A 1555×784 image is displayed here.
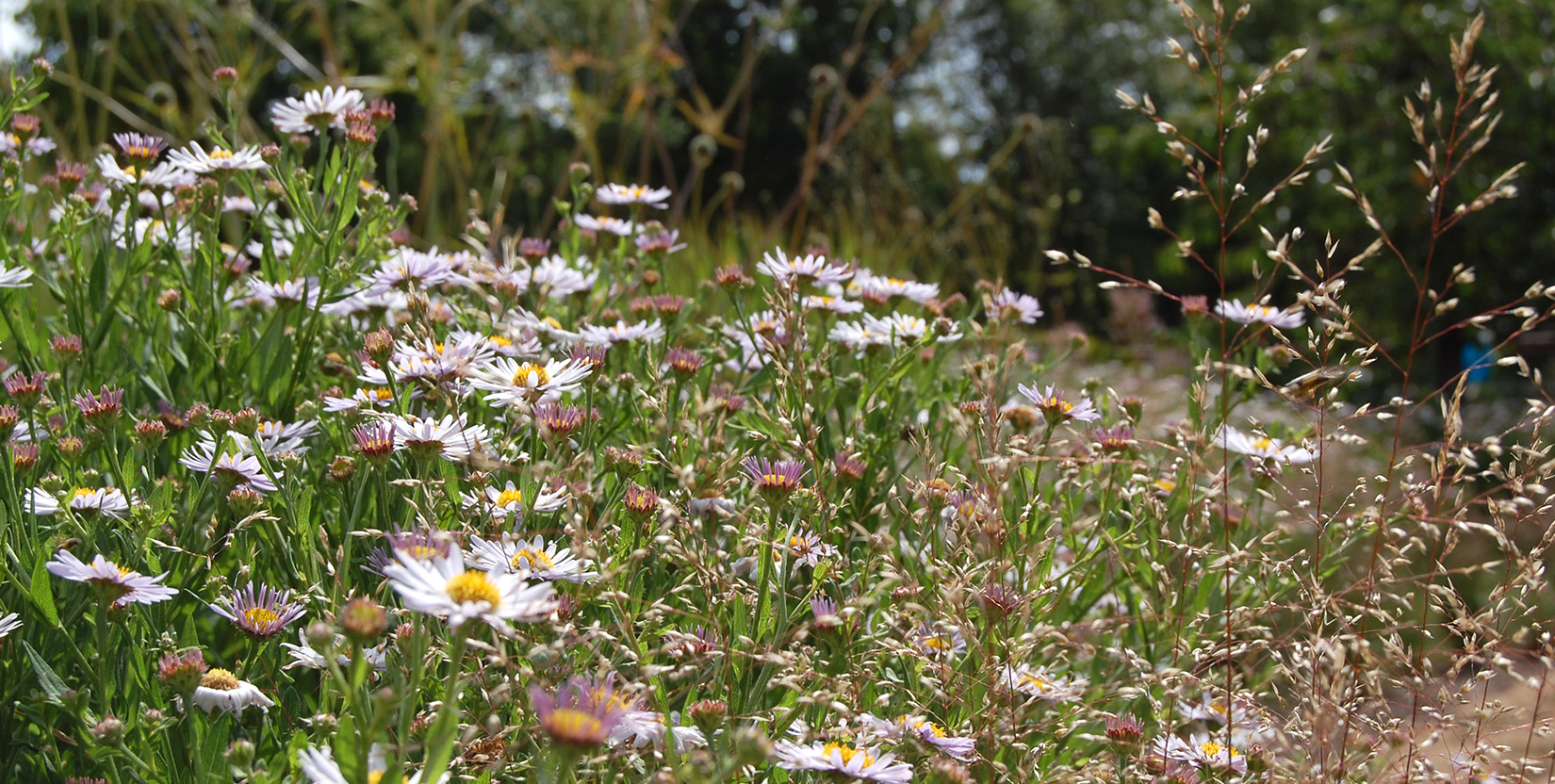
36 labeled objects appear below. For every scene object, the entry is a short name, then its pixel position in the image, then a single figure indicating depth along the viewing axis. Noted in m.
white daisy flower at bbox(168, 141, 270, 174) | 1.50
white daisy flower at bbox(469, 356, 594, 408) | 1.08
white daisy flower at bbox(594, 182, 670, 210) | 1.92
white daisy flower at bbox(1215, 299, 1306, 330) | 1.48
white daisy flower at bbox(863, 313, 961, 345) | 1.64
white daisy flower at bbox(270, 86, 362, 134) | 1.55
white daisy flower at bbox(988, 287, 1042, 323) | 1.69
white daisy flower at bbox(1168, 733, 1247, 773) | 1.14
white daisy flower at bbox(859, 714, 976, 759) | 0.98
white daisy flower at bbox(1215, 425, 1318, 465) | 1.43
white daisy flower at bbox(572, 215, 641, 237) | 1.89
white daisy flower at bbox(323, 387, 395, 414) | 1.23
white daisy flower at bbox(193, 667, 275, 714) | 0.95
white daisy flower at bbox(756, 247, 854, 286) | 1.51
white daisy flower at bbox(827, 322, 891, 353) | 1.69
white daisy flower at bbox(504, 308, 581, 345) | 1.44
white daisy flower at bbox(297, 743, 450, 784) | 0.76
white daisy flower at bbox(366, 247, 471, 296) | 1.45
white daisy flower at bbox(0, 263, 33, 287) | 1.35
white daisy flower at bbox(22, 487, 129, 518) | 1.10
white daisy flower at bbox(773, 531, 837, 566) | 1.14
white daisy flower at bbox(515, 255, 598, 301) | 1.68
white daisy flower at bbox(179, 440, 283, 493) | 1.17
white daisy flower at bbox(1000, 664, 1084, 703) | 1.14
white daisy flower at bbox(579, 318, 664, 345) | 1.50
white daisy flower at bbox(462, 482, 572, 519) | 1.04
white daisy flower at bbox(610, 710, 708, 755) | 0.87
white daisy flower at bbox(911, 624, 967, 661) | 1.10
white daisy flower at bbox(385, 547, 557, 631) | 0.74
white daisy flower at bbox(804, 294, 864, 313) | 1.68
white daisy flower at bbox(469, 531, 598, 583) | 0.92
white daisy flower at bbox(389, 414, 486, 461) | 1.04
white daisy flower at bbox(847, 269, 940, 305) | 1.80
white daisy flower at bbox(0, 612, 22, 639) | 1.00
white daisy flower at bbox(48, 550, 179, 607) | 0.92
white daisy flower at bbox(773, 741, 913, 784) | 0.90
